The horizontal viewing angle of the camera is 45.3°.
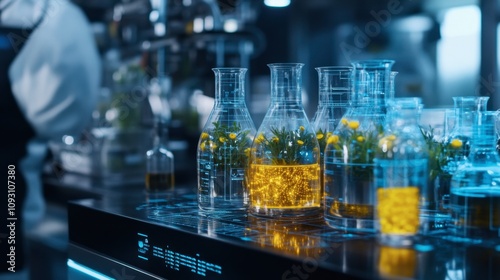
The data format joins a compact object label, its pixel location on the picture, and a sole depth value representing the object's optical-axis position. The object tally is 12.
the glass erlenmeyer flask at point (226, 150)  1.06
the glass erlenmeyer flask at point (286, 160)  0.95
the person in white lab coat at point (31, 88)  2.07
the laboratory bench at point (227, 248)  0.69
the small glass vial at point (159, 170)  1.40
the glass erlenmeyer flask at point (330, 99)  1.01
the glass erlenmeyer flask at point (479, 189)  0.79
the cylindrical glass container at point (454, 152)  0.90
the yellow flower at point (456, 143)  0.90
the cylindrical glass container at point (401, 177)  0.78
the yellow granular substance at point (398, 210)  0.78
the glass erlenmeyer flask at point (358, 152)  0.85
